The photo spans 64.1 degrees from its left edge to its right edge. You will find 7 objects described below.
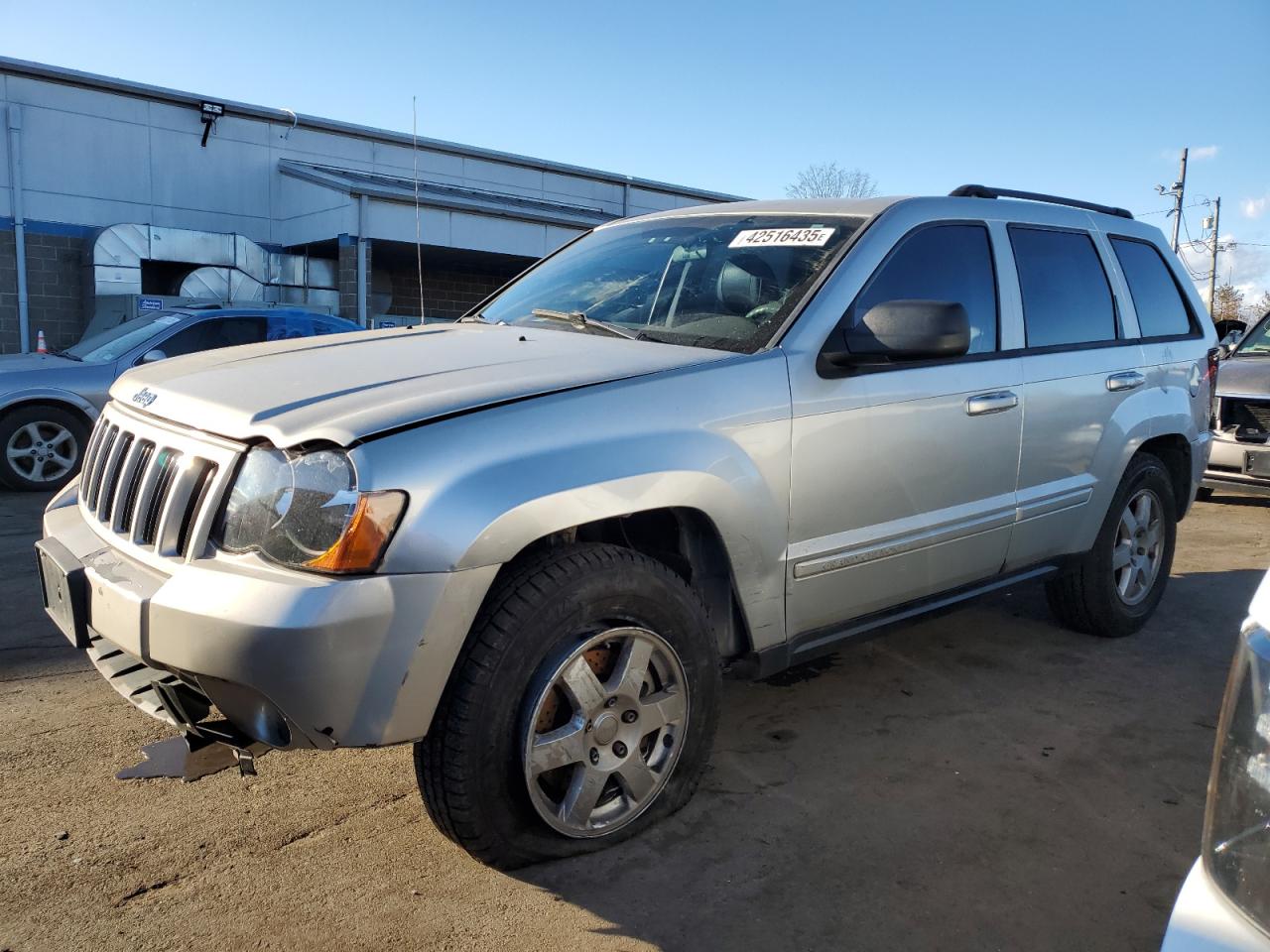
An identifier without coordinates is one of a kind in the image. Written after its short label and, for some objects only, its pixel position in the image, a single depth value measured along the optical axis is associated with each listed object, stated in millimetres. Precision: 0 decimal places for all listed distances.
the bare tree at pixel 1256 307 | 43497
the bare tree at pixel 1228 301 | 46156
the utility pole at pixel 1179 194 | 41219
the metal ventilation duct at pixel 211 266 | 17734
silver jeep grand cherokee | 2244
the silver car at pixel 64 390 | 7973
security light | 19625
